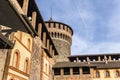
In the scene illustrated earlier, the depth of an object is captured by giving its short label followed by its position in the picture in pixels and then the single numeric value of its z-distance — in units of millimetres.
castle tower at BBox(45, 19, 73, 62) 39750
